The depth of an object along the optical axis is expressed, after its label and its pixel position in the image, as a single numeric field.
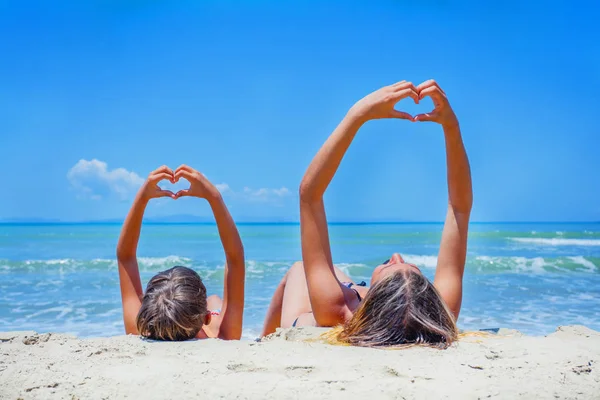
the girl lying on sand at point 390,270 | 2.84
